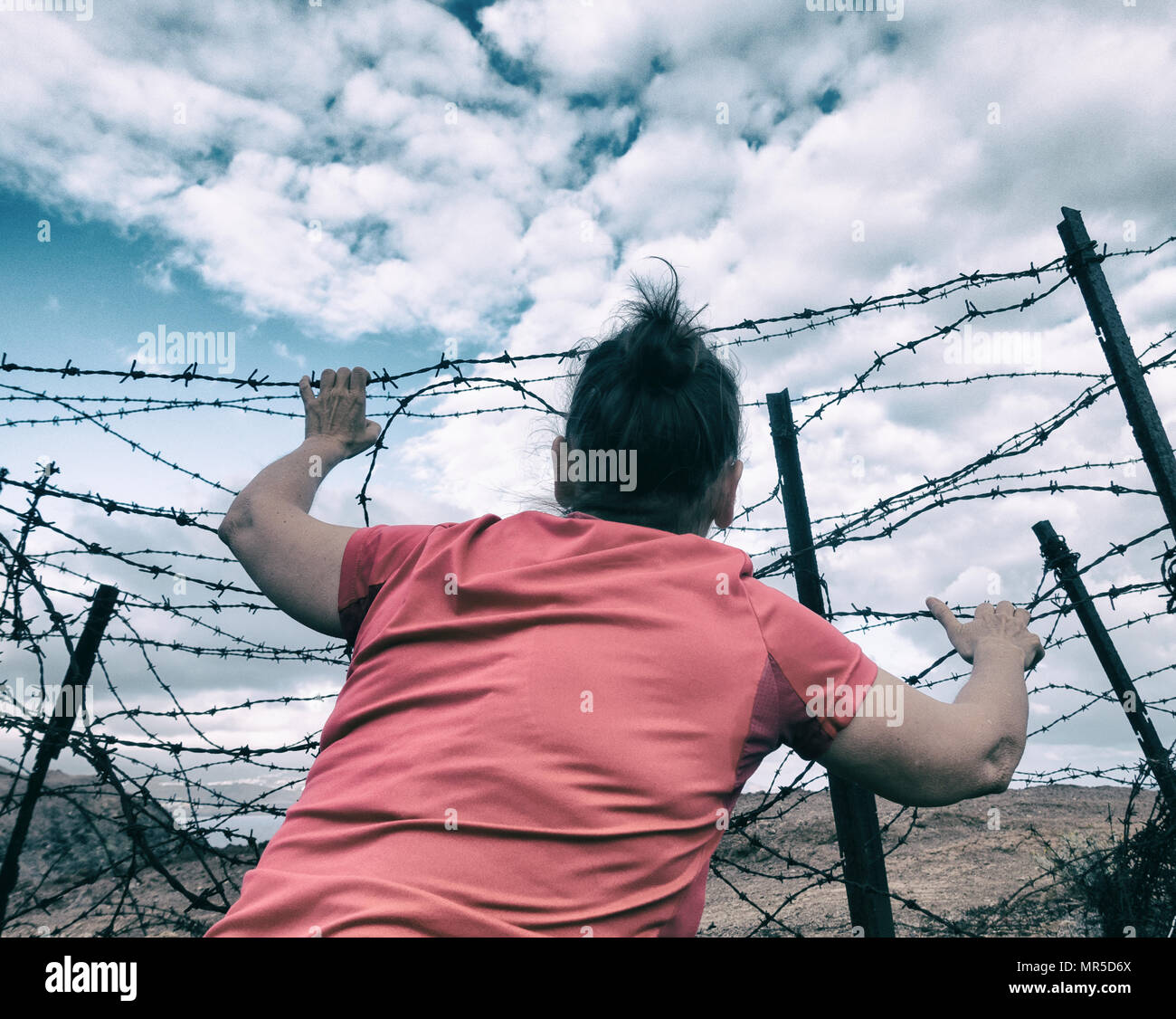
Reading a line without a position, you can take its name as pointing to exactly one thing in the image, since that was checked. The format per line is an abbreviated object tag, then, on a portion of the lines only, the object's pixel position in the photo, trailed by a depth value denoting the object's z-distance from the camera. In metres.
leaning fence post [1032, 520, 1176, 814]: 3.21
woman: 0.96
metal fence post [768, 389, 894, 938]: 2.52
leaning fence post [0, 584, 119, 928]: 3.04
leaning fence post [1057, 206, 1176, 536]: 2.56
